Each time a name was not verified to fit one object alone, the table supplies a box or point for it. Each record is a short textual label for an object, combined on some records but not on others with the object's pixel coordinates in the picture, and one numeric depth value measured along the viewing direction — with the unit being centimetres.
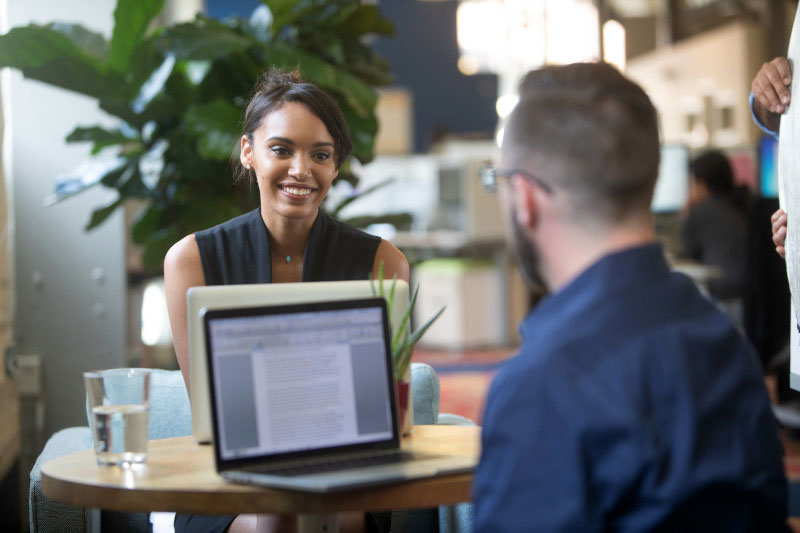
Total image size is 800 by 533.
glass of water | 270
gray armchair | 330
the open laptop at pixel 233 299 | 275
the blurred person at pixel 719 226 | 792
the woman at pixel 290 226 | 327
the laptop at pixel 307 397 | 259
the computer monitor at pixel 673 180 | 922
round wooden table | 253
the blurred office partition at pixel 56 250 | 487
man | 226
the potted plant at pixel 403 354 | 284
